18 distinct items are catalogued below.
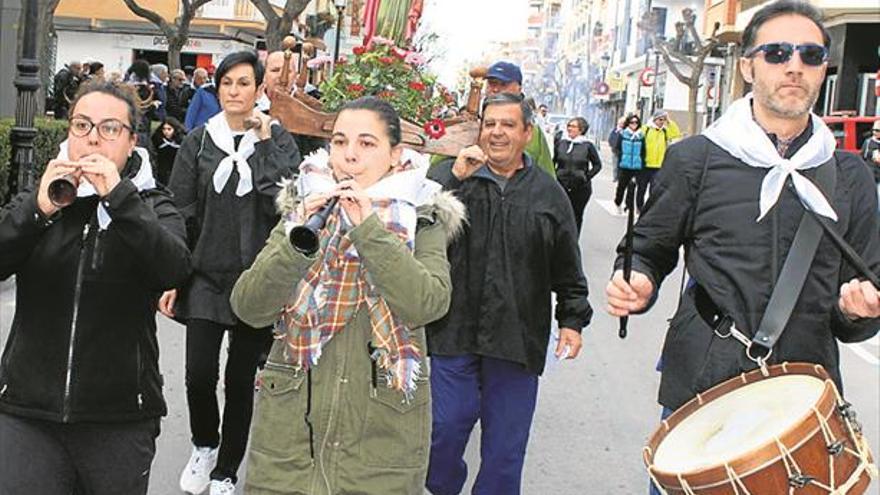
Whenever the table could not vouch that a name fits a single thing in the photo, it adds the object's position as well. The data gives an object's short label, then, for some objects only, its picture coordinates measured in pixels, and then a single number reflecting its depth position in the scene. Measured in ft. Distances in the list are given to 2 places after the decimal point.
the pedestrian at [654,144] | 66.39
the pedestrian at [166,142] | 42.93
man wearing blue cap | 21.21
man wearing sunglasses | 11.59
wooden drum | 9.34
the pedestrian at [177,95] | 60.64
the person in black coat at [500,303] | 16.78
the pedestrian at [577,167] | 48.88
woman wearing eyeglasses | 11.82
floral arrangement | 18.98
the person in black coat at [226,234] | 17.85
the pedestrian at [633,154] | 66.13
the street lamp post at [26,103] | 29.68
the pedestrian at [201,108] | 28.27
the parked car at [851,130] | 71.82
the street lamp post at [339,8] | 77.33
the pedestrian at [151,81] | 52.95
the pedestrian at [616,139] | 70.69
